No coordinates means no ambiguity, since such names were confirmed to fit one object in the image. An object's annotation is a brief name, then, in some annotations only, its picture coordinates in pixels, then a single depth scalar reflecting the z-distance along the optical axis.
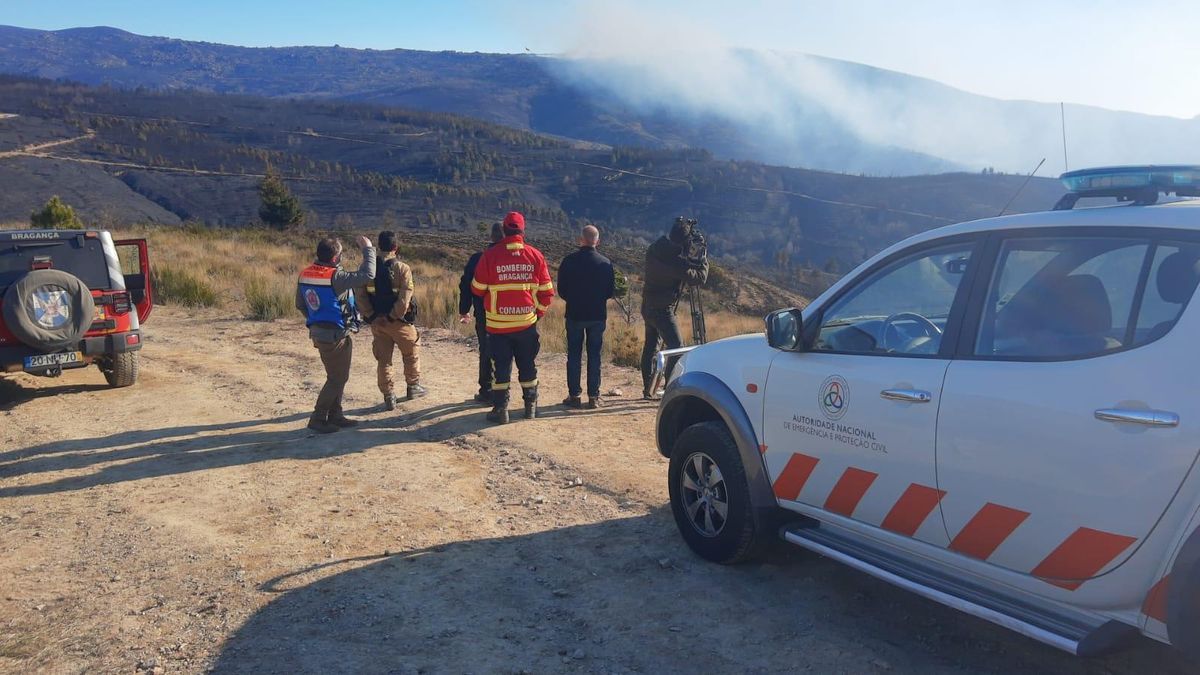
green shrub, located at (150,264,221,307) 15.54
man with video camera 8.79
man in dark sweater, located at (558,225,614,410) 8.52
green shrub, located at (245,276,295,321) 14.25
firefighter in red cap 7.65
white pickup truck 2.69
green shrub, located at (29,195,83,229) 27.48
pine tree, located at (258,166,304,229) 36.22
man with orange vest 7.51
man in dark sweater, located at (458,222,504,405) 8.70
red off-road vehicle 8.15
